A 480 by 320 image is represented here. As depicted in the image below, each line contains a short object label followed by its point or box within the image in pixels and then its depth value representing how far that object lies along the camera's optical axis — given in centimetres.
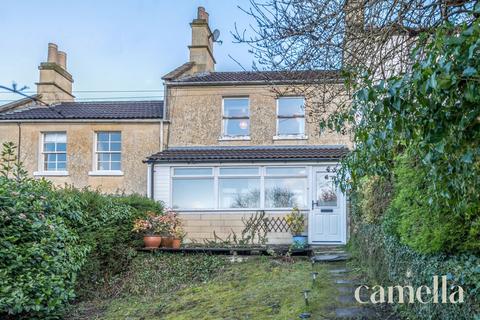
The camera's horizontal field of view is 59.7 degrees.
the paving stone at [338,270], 892
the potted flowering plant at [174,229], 1213
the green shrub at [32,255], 636
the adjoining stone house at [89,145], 1566
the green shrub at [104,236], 931
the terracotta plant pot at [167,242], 1181
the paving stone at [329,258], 1037
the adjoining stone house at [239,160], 1384
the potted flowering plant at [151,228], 1143
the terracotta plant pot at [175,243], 1210
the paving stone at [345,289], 711
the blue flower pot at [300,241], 1233
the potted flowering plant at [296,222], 1331
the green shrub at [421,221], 388
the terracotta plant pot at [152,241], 1142
